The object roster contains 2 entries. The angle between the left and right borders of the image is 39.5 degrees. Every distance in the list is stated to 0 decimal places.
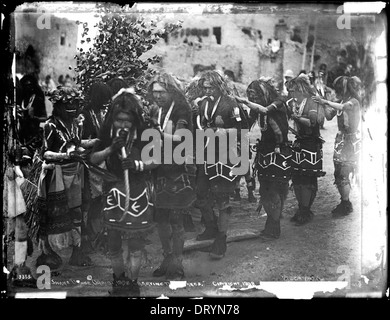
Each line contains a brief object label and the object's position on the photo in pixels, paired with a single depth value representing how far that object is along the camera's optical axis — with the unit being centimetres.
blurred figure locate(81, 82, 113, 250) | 396
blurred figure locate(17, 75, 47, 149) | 400
